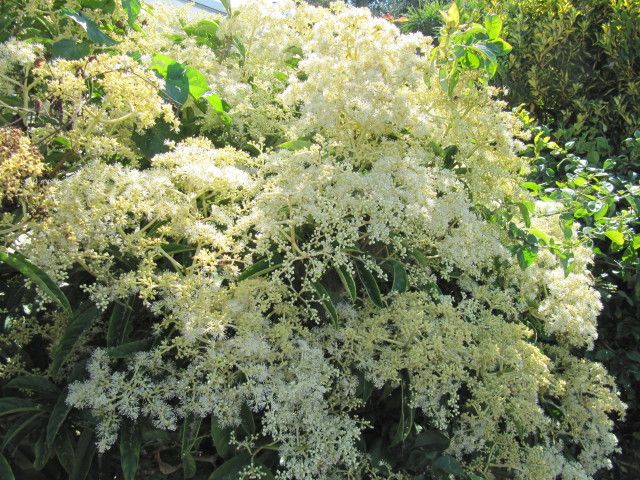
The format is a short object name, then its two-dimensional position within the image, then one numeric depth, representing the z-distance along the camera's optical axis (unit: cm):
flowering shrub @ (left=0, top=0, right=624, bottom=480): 145
